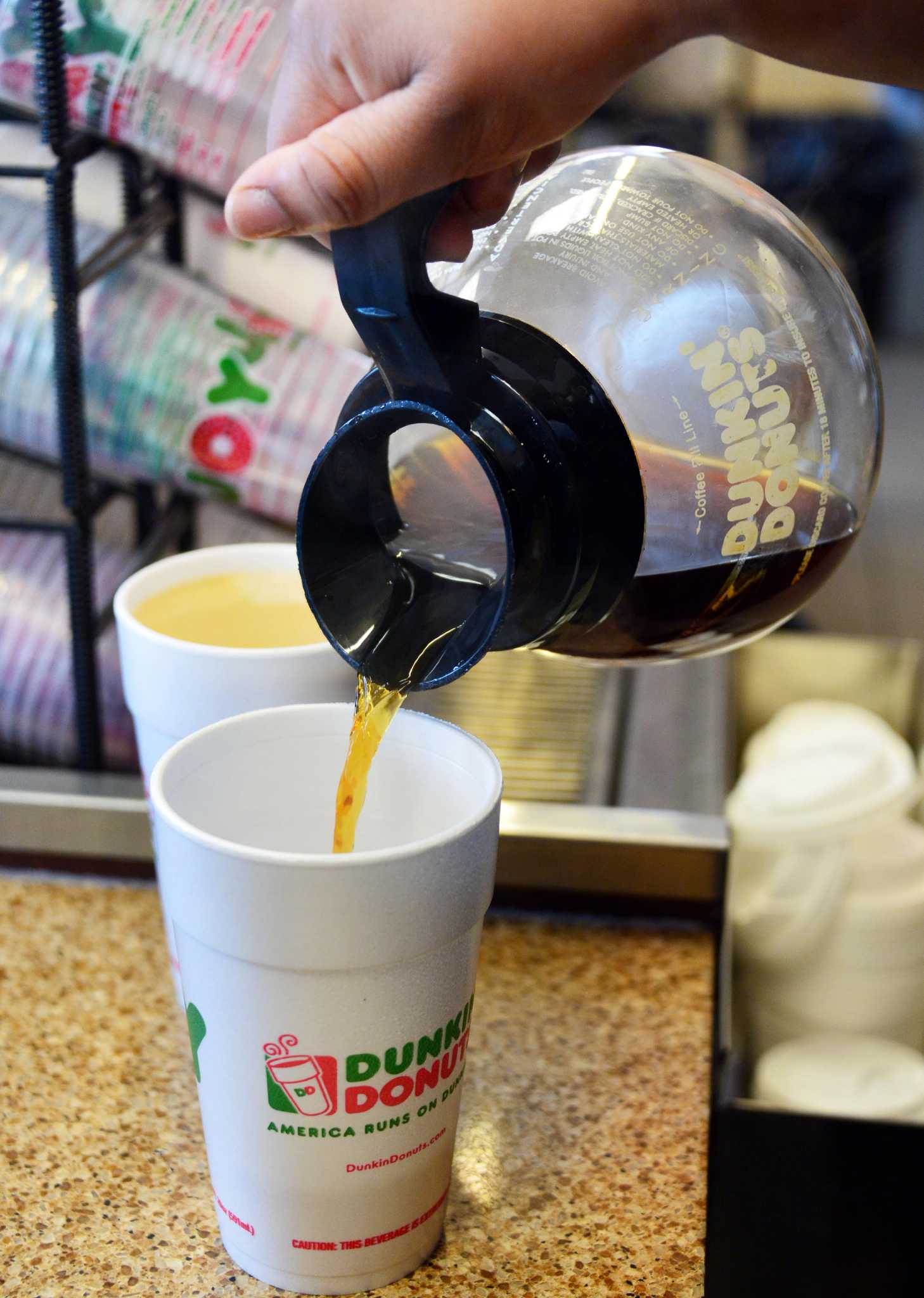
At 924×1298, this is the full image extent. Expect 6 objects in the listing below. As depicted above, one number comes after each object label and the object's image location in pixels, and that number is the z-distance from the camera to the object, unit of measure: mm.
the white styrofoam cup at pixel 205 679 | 607
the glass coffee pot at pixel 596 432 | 455
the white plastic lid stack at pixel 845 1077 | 854
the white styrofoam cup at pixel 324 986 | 449
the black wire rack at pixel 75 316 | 714
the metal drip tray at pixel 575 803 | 761
